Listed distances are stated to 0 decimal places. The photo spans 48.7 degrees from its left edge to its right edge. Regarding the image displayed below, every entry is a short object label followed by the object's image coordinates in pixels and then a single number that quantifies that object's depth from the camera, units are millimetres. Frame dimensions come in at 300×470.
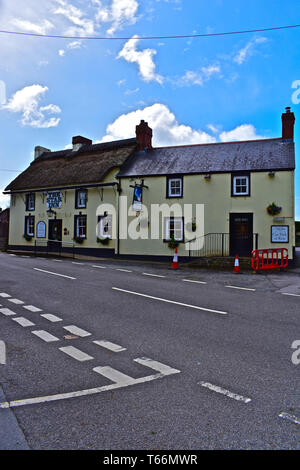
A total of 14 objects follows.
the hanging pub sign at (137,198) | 20944
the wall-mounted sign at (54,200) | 26922
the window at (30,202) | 29047
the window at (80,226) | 25609
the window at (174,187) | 21609
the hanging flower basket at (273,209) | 18391
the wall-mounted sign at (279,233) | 18188
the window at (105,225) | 24062
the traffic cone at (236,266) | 15512
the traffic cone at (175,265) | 17331
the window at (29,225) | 28922
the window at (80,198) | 25598
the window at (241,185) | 19516
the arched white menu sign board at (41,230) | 27828
